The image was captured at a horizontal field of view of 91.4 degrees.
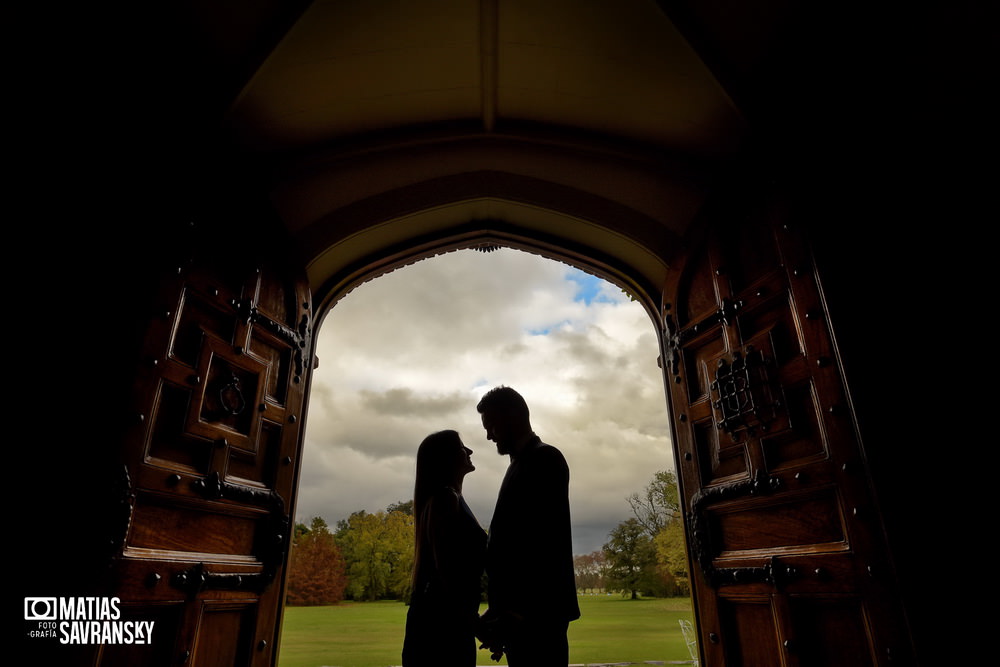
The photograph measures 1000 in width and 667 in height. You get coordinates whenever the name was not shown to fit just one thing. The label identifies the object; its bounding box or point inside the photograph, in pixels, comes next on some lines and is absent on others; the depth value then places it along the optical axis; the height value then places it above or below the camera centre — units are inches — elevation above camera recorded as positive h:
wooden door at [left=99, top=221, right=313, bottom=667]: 69.8 +13.2
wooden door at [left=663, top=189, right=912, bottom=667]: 67.1 +10.9
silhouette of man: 59.9 -3.0
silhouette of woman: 70.4 -4.8
